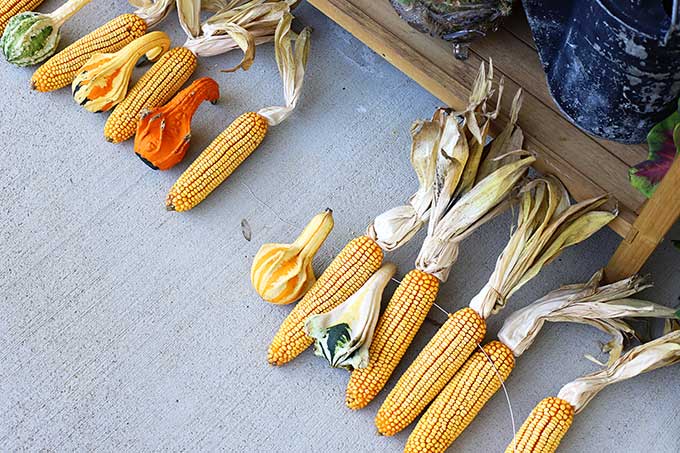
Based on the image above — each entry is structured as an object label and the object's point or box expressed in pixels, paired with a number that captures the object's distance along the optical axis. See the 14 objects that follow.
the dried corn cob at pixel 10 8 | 2.02
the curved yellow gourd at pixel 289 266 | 1.81
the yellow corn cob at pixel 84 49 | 1.97
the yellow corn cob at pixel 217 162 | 1.89
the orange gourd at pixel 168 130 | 1.90
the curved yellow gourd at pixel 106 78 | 1.94
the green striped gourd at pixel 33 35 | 1.99
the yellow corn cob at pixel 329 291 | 1.78
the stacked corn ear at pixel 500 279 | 1.74
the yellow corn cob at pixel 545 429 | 1.71
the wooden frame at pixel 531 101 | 1.74
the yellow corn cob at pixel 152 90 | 1.94
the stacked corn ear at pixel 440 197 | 1.76
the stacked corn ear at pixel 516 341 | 1.72
